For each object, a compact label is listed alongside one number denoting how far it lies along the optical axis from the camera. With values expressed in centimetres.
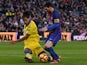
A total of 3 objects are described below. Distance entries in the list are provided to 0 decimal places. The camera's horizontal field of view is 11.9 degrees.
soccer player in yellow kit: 1451
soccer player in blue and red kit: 1445
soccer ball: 1453
